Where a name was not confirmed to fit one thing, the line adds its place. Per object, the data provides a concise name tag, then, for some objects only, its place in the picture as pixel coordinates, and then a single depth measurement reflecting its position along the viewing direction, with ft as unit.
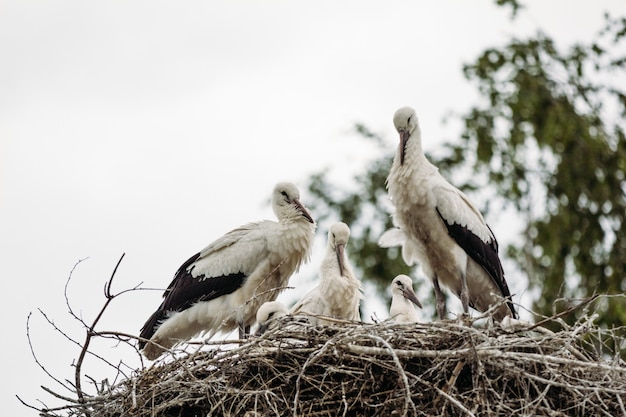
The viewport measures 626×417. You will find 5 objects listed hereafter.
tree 107.45
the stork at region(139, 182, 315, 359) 62.54
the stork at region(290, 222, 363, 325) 56.95
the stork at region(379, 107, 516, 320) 59.06
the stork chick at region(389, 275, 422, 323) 57.52
